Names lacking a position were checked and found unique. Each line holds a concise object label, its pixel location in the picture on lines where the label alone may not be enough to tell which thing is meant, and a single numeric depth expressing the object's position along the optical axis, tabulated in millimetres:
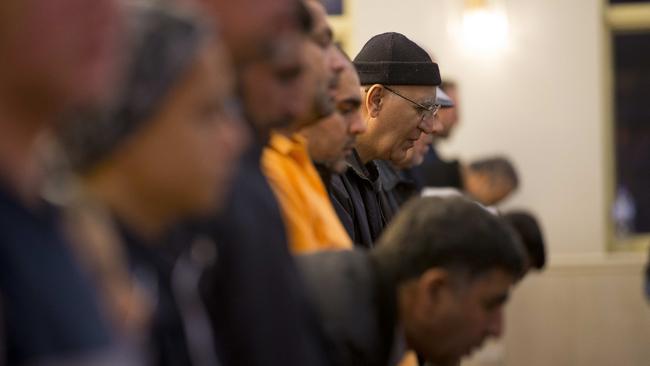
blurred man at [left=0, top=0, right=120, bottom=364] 3346
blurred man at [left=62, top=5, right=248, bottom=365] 4007
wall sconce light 21031
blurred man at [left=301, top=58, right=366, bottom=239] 7177
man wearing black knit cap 9327
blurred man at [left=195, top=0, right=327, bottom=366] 4994
